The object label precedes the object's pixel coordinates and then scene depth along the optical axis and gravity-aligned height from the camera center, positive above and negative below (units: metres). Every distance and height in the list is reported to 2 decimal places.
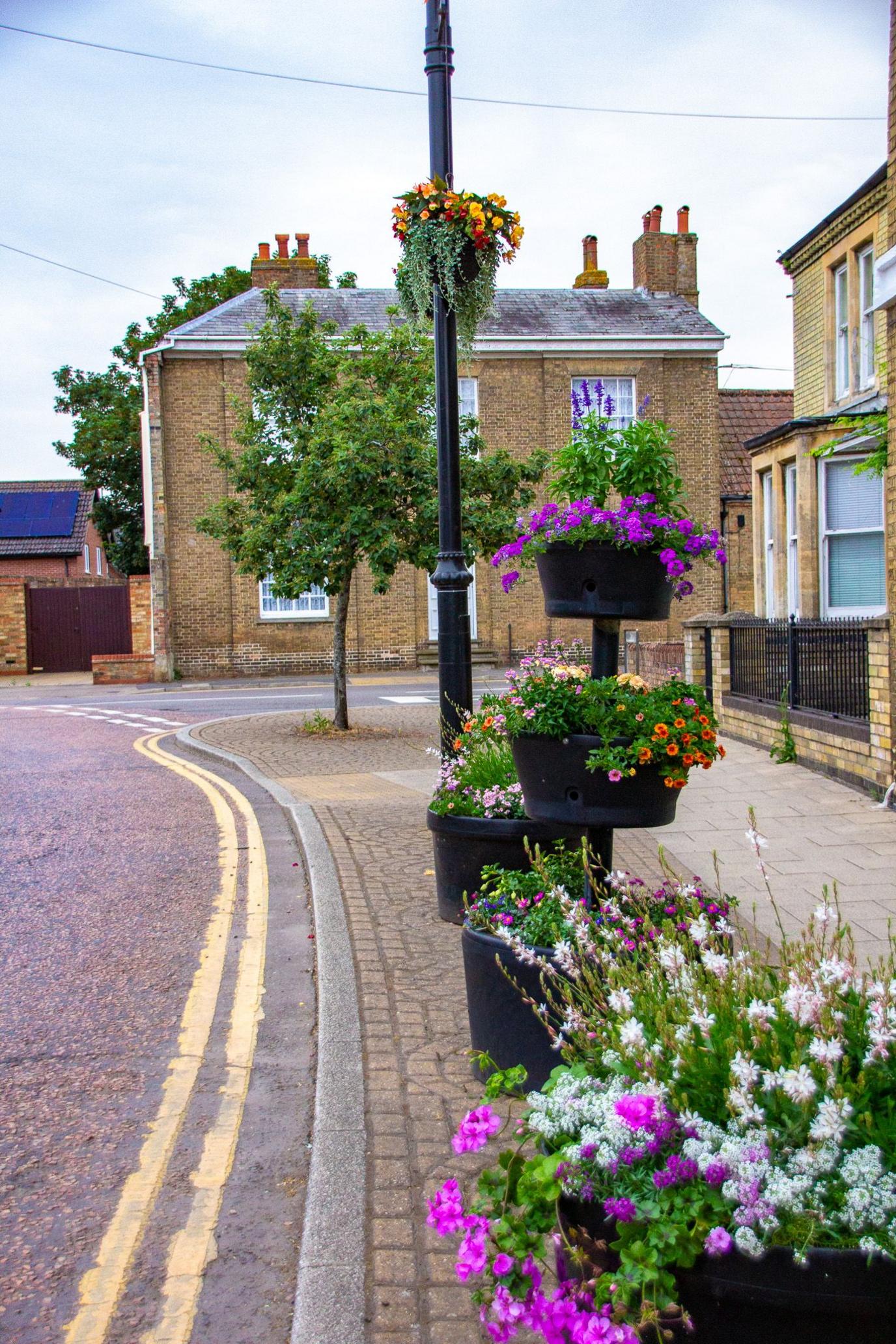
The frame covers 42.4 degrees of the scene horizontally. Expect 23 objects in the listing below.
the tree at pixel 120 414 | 43.12 +8.52
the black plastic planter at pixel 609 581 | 4.17 +0.17
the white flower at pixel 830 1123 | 2.12 -0.92
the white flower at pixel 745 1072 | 2.26 -0.88
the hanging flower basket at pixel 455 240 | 6.18 +2.13
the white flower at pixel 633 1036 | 2.48 -0.88
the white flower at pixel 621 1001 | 2.70 -0.88
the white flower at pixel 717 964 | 2.70 -0.80
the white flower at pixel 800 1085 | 2.14 -0.86
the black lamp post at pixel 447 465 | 6.37 +0.93
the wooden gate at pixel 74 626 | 34.88 +0.40
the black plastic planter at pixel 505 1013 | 3.87 -1.31
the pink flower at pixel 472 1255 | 2.26 -1.24
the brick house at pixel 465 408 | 27.30 +4.74
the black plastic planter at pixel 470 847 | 5.37 -1.06
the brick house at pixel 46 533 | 48.81 +4.61
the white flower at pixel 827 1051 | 2.20 -0.82
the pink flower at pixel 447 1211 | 2.38 -1.20
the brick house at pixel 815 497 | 12.40 +1.95
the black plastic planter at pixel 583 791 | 3.97 -0.56
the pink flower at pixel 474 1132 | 2.53 -1.10
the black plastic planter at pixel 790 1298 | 2.05 -1.22
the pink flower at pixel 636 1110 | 2.27 -0.95
